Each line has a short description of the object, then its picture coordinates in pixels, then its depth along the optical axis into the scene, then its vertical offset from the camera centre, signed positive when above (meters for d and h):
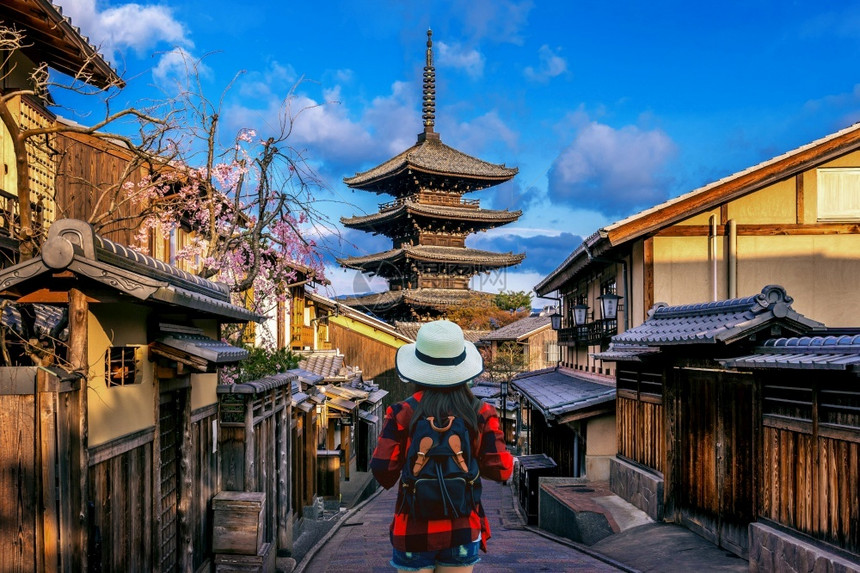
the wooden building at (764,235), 14.02 +0.88
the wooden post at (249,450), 8.53 -1.94
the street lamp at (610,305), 15.17 -0.49
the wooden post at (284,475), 10.49 -2.89
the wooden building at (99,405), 4.11 -0.80
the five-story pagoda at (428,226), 40.66 +3.34
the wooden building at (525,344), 43.53 -3.80
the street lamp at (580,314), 19.09 -0.85
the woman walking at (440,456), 4.34 -1.05
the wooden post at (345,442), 22.47 -4.95
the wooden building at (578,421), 14.31 -2.92
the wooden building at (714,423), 7.68 -1.80
